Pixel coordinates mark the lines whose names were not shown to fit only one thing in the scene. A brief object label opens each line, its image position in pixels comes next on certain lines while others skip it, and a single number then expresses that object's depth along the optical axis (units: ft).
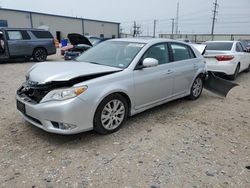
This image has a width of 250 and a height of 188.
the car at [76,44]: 33.45
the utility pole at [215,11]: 185.01
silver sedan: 10.30
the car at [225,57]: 24.85
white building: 104.94
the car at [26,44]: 36.40
